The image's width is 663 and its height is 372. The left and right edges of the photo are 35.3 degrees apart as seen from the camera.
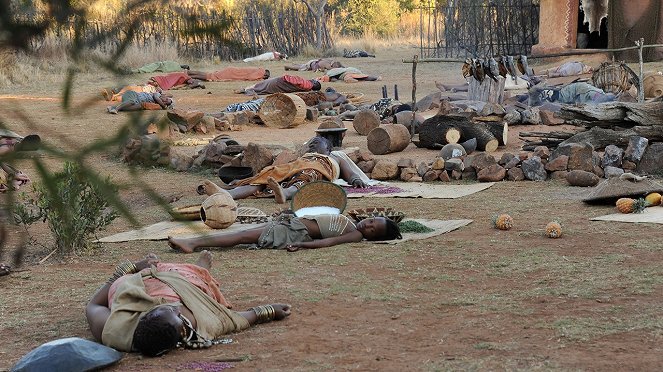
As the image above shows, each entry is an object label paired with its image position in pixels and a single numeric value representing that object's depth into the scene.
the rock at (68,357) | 4.44
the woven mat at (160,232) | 8.02
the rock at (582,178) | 10.04
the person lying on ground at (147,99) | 16.05
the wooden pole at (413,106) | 12.85
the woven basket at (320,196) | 8.46
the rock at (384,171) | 11.20
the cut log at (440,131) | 12.64
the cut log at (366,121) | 14.76
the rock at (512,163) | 10.93
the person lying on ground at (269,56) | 30.36
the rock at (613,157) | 10.64
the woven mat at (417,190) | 9.99
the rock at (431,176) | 11.08
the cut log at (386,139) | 12.83
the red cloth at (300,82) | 20.36
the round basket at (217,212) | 7.98
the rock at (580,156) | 10.64
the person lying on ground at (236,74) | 25.01
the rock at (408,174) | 11.12
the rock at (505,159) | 11.09
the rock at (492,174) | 10.81
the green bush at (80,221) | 6.90
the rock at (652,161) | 10.50
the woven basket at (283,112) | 16.25
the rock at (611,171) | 10.32
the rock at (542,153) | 11.08
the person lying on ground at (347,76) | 24.39
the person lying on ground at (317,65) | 27.23
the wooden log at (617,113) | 11.02
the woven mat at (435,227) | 7.71
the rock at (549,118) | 14.36
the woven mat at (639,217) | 8.02
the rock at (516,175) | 10.78
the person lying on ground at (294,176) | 10.09
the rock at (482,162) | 11.05
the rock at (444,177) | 11.05
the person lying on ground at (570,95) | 15.66
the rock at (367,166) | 11.34
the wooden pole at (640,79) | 11.78
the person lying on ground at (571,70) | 20.36
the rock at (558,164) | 10.66
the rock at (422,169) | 11.20
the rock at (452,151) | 11.80
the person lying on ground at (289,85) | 20.41
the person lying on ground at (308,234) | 7.45
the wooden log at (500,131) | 12.90
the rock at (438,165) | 11.16
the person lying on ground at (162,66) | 25.53
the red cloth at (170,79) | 22.48
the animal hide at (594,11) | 21.64
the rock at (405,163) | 11.29
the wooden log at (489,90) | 16.02
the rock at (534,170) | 10.71
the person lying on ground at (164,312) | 4.73
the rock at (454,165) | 11.15
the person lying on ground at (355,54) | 31.89
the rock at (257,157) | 11.24
